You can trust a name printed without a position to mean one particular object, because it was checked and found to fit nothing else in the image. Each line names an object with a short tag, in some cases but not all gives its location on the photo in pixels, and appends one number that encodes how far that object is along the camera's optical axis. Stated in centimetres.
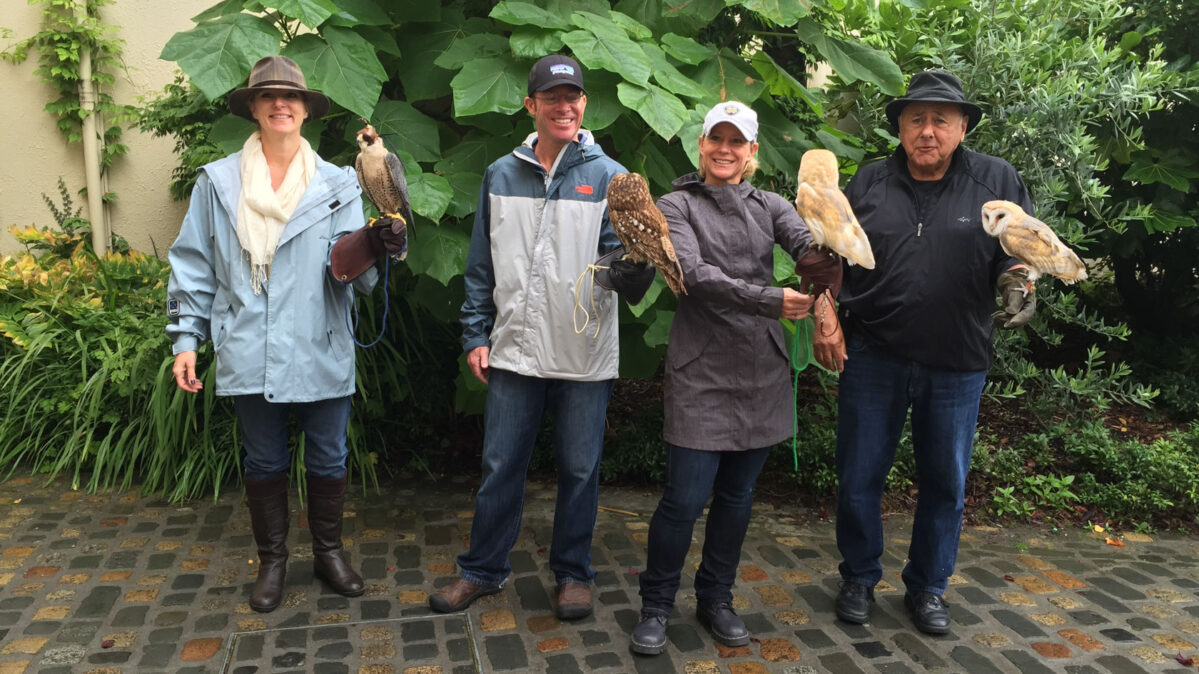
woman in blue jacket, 312
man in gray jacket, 314
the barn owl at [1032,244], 278
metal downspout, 605
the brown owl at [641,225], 276
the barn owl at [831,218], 271
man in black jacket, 310
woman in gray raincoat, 296
